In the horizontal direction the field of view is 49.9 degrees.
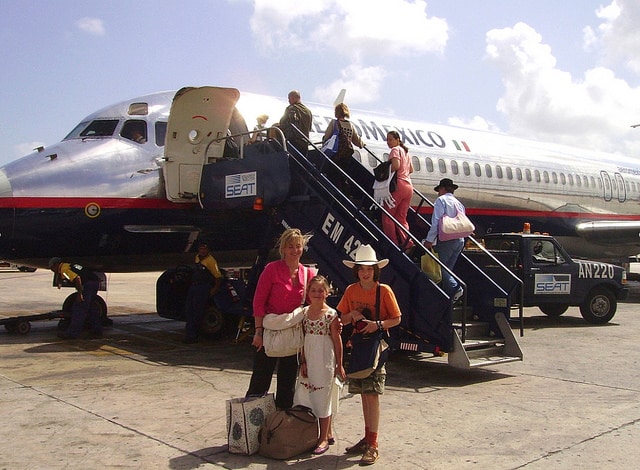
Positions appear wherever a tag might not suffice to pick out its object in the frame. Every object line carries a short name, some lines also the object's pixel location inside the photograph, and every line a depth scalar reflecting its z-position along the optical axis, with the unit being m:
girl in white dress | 5.27
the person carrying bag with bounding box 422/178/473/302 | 8.73
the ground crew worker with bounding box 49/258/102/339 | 10.73
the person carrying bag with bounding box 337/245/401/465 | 5.15
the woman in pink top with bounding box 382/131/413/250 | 9.12
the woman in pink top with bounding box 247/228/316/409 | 5.50
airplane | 9.91
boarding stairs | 8.07
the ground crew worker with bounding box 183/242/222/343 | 11.06
